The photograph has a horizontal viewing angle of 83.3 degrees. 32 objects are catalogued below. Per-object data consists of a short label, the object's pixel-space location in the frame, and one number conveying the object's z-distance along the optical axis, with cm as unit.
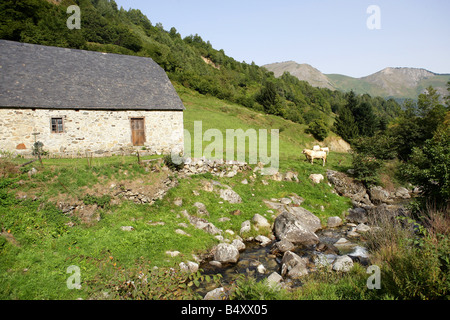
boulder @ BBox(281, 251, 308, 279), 1059
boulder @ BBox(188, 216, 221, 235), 1356
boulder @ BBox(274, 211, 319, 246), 1375
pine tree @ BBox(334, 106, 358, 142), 4737
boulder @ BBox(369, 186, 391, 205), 2084
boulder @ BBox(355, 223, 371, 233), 1523
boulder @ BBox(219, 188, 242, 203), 1701
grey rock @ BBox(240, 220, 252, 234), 1434
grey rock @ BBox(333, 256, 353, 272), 1050
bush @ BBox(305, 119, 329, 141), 4109
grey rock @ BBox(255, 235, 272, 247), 1371
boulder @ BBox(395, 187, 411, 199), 2244
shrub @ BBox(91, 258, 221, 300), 694
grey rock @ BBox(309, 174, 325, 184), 2150
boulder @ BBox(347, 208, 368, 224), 1726
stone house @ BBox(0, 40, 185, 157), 1908
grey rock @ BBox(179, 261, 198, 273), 1036
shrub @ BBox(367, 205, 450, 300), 624
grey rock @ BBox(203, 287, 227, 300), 855
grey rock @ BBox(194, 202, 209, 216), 1504
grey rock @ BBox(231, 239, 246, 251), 1302
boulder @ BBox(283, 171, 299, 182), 2110
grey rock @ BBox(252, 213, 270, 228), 1489
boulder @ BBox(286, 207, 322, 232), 1580
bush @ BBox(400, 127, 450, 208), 1134
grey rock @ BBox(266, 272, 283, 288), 999
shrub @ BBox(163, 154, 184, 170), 1764
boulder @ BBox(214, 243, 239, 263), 1172
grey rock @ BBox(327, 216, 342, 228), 1662
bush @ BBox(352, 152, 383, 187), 2155
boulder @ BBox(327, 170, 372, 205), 2083
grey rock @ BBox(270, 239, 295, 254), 1277
